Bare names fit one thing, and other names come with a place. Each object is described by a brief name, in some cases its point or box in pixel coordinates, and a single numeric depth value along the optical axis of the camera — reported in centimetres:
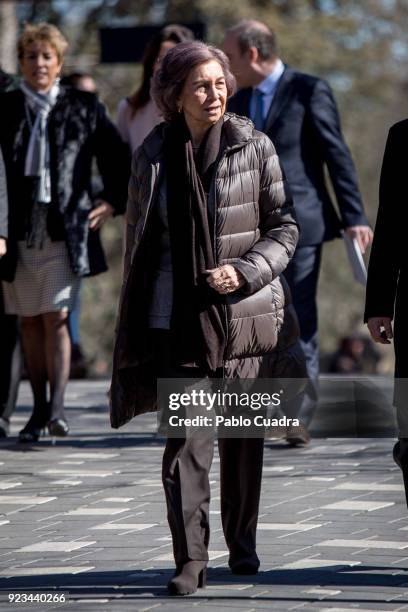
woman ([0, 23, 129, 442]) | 1475
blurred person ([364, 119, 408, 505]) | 899
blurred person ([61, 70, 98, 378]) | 1549
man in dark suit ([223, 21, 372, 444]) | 1466
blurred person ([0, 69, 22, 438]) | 1539
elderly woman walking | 898
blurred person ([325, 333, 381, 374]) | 3869
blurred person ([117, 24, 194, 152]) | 1566
